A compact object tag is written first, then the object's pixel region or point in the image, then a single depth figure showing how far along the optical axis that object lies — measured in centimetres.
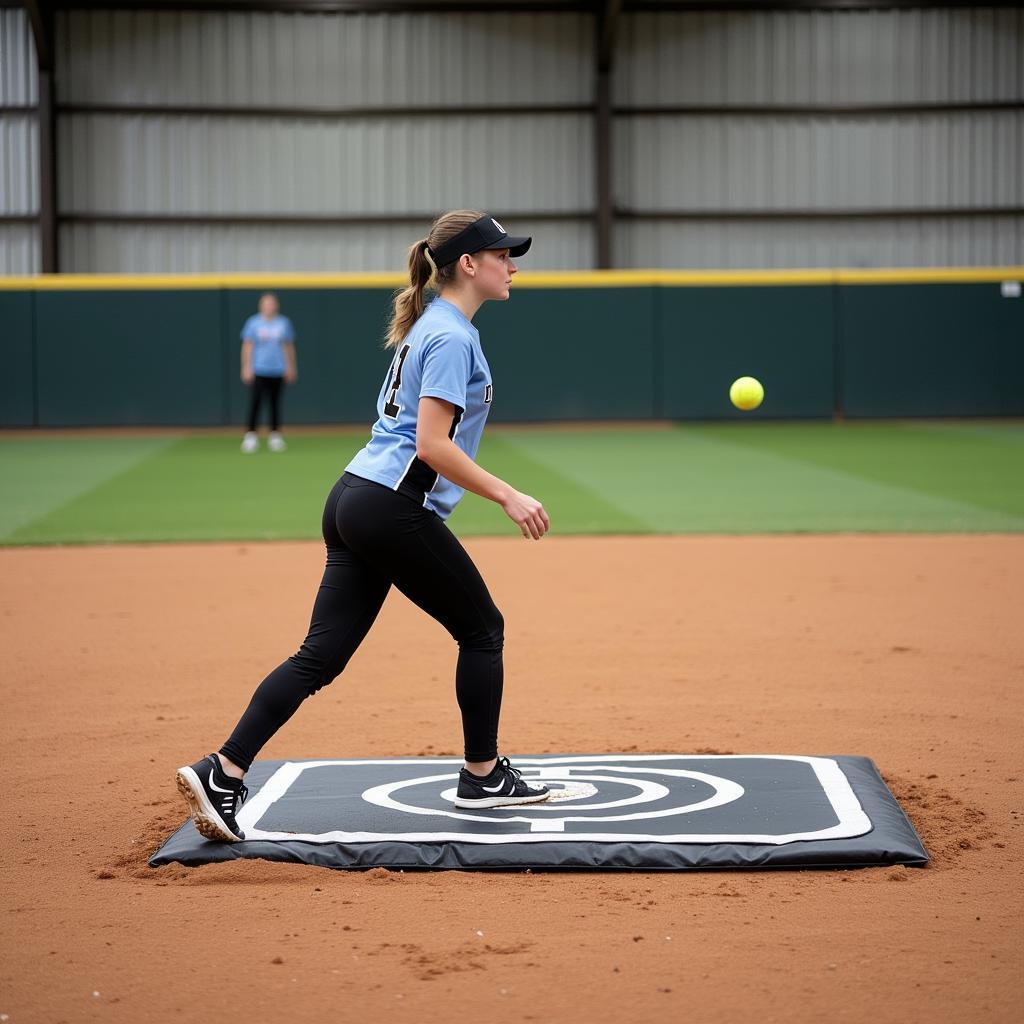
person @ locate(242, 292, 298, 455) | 2086
